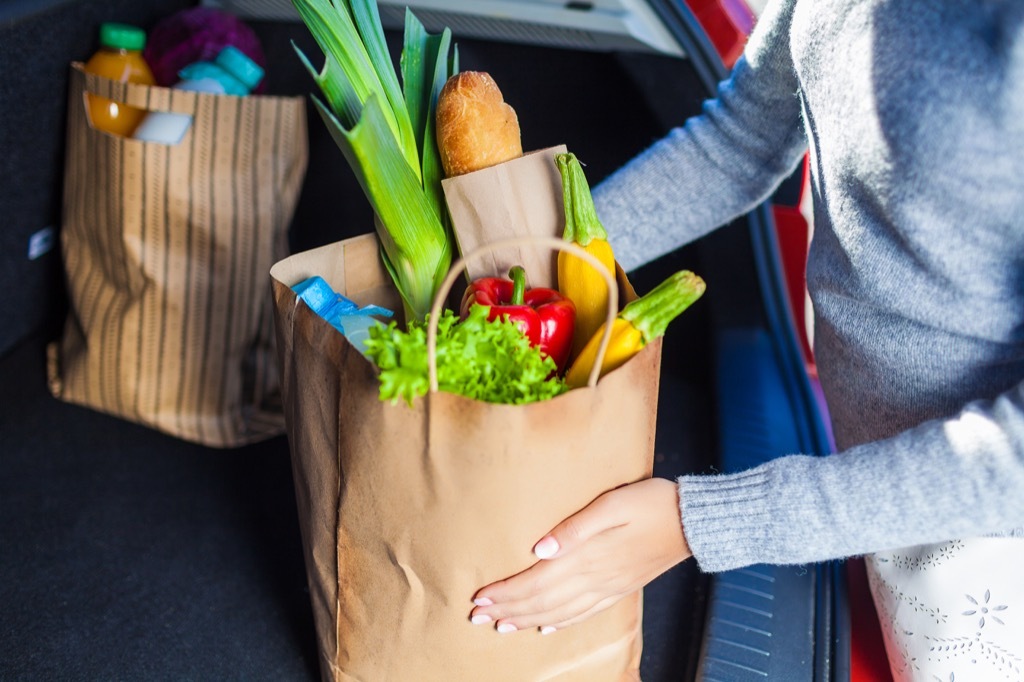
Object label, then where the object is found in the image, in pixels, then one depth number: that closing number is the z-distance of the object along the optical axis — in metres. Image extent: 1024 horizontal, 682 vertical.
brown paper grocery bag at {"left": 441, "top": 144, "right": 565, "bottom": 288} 0.73
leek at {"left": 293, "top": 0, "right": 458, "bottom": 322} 0.70
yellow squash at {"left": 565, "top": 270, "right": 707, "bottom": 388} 0.63
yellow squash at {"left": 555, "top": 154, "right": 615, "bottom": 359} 0.69
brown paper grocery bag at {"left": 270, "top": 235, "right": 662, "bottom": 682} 0.58
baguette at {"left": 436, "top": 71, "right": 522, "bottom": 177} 0.73
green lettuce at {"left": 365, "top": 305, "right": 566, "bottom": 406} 0.56
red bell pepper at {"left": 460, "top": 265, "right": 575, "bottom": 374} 0.66
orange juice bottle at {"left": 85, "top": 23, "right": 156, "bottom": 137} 1.14
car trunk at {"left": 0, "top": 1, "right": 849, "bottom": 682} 0.90
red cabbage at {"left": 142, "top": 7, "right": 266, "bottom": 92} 1.19
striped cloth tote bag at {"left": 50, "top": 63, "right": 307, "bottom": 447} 1.11
